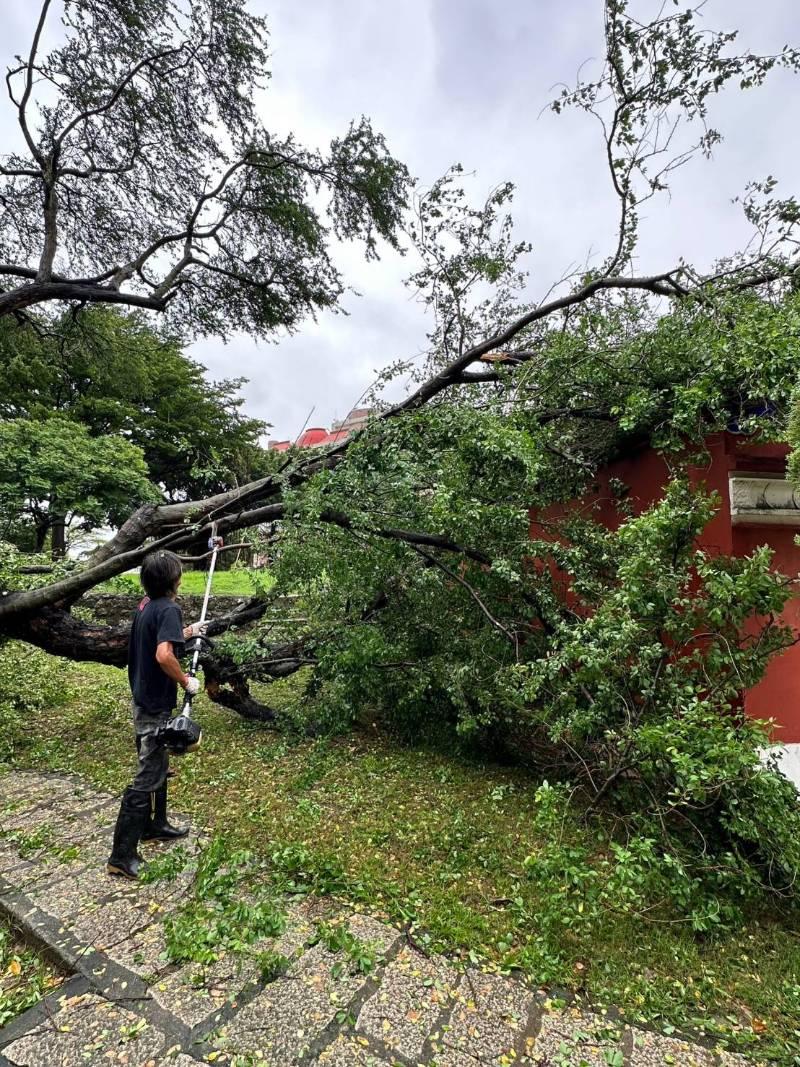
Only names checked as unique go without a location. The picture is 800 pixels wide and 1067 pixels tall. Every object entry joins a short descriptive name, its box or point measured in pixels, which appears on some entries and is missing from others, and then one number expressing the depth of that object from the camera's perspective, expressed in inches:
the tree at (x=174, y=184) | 241.0
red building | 127.8
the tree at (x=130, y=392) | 332.5
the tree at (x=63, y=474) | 371.9
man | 101.9
